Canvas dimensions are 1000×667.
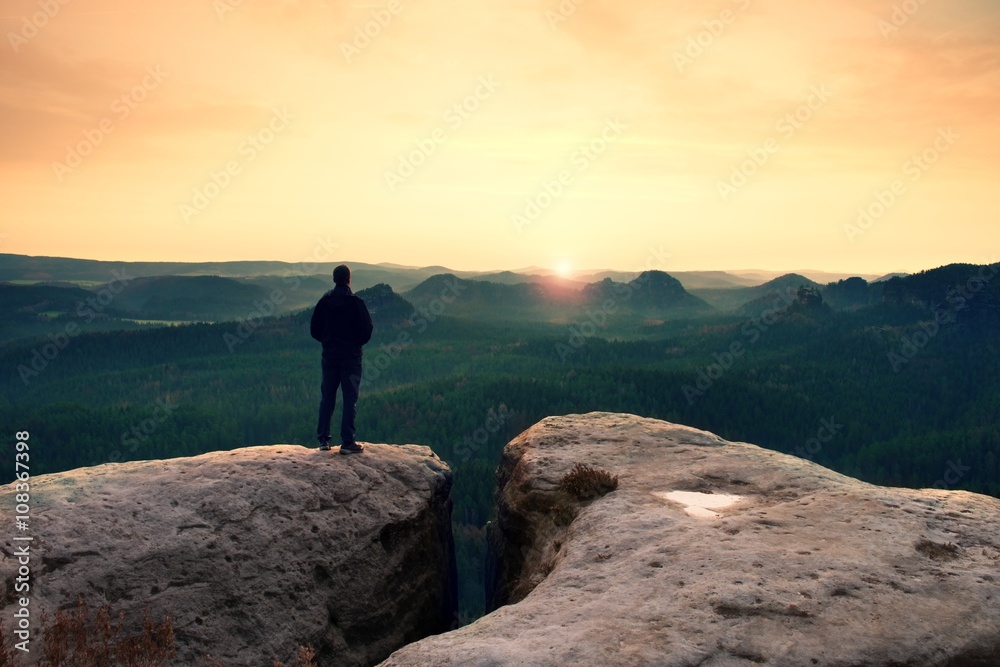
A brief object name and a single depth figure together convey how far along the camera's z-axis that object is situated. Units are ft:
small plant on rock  49.88
